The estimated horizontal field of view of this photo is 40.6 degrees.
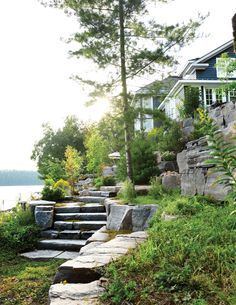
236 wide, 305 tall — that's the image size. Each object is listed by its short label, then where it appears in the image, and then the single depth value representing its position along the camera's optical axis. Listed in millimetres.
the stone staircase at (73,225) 7250
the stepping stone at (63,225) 8016
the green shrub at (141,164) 10812
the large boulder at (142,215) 6698
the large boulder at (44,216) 8148
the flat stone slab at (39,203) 8670
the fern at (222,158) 3645
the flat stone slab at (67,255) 6441
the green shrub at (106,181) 12361
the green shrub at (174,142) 12445
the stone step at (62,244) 7062
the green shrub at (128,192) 8195
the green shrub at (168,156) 11555
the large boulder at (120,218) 6898
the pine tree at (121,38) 9523
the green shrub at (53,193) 9906
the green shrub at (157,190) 7950
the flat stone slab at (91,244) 5321
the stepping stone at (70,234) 7642
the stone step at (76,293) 2621
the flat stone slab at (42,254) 6461
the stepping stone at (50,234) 7786
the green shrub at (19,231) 7117
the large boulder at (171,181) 8531
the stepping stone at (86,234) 7604
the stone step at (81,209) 8805
